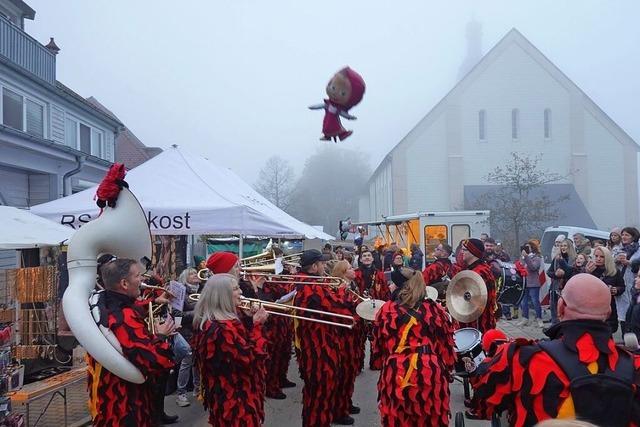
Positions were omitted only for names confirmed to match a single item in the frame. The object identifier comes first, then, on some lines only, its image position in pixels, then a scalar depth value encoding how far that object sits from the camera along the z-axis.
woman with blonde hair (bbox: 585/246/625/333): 7.38
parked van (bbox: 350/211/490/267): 18.78
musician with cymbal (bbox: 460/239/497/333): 6.57
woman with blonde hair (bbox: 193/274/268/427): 4.03
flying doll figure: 4.70
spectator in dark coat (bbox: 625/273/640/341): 6.45
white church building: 33.53
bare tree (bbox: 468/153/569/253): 25.33
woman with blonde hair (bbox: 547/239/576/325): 9.83
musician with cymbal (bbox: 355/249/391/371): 8.93
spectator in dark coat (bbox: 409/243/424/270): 15.46
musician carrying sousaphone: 3.64
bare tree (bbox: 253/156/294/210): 53.31
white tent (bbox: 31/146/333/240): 7.78
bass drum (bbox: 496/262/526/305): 10.05
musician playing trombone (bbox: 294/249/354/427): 5.26
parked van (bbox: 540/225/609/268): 15.67
